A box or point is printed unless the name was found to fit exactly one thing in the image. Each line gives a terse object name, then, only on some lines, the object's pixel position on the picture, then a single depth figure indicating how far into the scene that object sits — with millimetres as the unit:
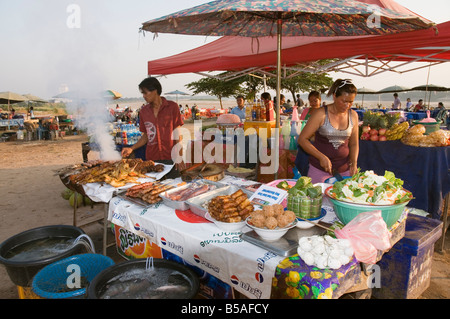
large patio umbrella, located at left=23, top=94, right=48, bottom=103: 23816
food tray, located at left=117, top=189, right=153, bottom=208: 2483
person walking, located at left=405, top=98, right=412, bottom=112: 20853
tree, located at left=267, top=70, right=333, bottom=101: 20938
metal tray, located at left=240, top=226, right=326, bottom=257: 1631
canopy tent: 4617
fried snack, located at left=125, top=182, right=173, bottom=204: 2488
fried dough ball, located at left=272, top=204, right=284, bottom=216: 1823
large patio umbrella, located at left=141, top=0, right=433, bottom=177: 2076
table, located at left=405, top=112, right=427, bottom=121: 13875
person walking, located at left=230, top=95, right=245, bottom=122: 8931
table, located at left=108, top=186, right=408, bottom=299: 1438
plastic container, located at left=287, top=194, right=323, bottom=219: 1976
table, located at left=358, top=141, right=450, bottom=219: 3963
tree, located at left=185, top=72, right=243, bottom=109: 23042
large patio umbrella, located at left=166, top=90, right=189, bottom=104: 29172
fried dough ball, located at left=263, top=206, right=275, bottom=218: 1808
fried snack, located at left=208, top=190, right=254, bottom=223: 1952
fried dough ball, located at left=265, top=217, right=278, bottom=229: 1712
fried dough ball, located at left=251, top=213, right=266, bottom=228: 1759
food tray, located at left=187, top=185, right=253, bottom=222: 2169
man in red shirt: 3736
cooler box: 2277
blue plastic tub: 1863
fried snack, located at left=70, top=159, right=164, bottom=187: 2971
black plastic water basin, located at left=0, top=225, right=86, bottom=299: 2125
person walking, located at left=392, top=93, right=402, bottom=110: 19203
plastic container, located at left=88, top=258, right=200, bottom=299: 1674
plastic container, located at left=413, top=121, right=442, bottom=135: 4746
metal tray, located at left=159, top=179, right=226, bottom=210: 2330
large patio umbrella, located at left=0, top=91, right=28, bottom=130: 19158
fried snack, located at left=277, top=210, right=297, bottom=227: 1736
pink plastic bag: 1549
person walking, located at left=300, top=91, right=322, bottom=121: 6363
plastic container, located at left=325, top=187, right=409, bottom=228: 1759
